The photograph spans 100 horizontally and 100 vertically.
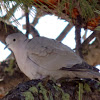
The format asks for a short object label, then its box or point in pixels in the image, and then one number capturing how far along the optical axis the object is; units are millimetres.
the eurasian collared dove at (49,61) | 3587
